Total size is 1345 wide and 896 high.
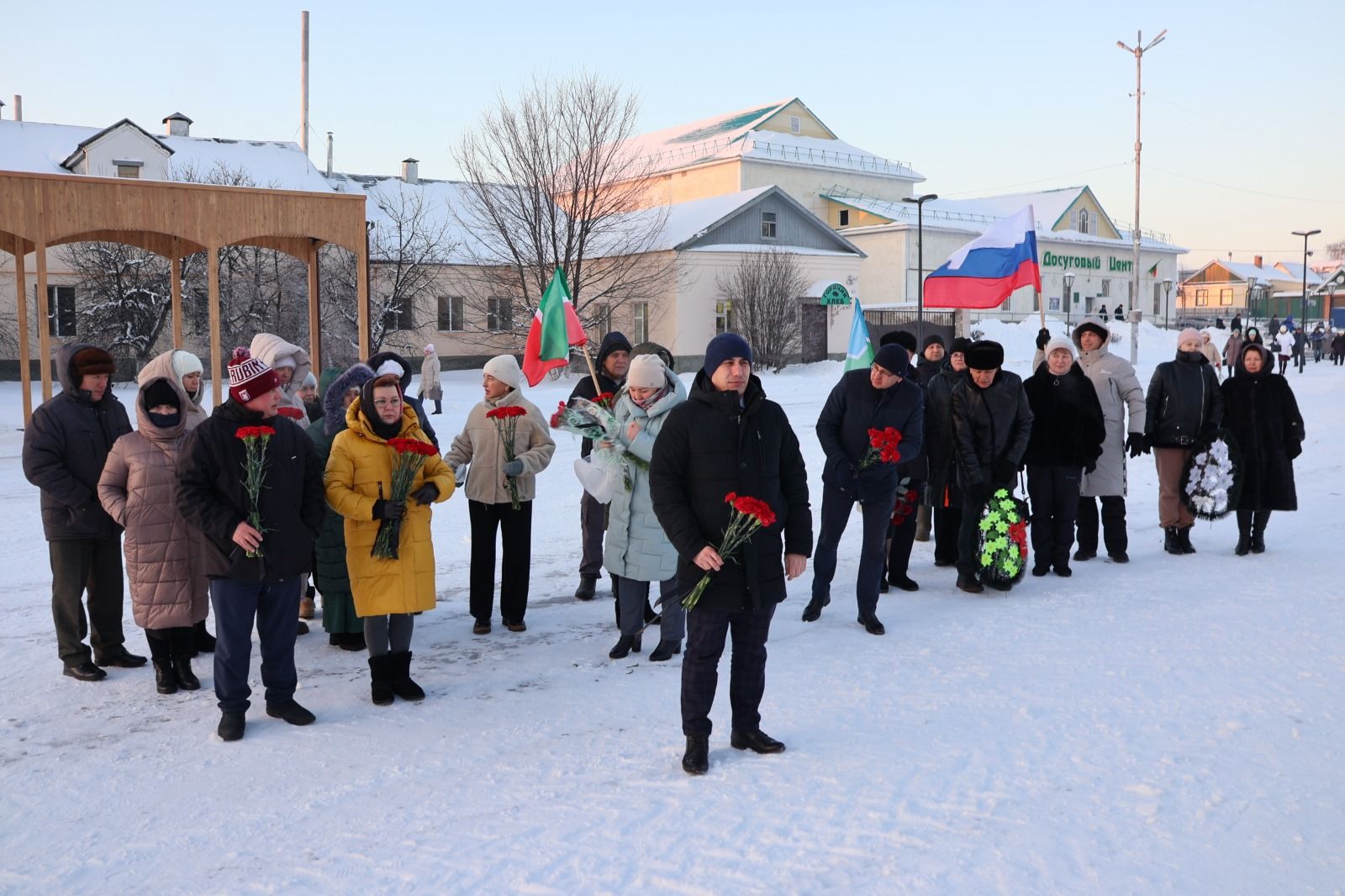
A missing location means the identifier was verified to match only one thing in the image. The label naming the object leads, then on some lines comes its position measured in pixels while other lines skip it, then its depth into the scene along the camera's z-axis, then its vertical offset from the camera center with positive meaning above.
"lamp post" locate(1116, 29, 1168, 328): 37.78 +11.54
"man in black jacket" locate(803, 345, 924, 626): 6.62 -0.51
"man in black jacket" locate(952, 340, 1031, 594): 7.41 -0.42
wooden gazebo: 12.54 +1.99
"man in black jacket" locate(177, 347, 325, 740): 4.70 -0.67
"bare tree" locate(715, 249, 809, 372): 35.28 +2.36
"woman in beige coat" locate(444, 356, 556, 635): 6.55 -0.71
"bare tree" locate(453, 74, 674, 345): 30.16 +5.12
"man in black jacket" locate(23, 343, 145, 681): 5.39 -0.56
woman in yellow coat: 5.14 -0.73
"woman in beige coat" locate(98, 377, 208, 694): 5.21 -0.66
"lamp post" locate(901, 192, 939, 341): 33.16 +2.70
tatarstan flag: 7.99 +0.35
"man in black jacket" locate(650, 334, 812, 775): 4.37 -0.51
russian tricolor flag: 10.94 +1.13
